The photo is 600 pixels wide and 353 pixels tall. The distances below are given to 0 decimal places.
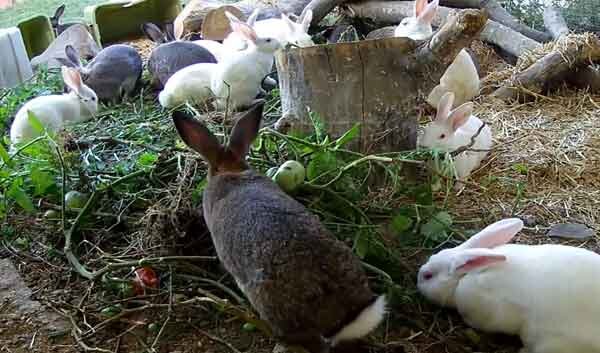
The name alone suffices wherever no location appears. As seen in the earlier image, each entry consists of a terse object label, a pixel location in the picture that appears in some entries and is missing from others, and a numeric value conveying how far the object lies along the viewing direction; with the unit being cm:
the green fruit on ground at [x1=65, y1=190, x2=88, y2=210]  234
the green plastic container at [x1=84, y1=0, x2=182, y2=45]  592
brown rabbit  156
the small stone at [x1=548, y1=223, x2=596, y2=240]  239
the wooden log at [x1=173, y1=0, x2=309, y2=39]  525
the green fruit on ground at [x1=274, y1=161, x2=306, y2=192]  208
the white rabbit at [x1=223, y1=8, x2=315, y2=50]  404
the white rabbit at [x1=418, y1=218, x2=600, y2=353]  171
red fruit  198
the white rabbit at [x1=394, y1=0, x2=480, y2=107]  379
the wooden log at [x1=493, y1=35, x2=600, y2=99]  399
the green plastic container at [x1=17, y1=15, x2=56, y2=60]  573
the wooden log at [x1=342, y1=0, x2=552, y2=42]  480
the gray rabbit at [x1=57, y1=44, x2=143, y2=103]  433
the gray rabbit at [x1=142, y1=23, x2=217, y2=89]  428
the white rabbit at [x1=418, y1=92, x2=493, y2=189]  286
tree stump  249
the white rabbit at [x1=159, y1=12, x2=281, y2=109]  358
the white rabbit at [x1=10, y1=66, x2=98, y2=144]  336
